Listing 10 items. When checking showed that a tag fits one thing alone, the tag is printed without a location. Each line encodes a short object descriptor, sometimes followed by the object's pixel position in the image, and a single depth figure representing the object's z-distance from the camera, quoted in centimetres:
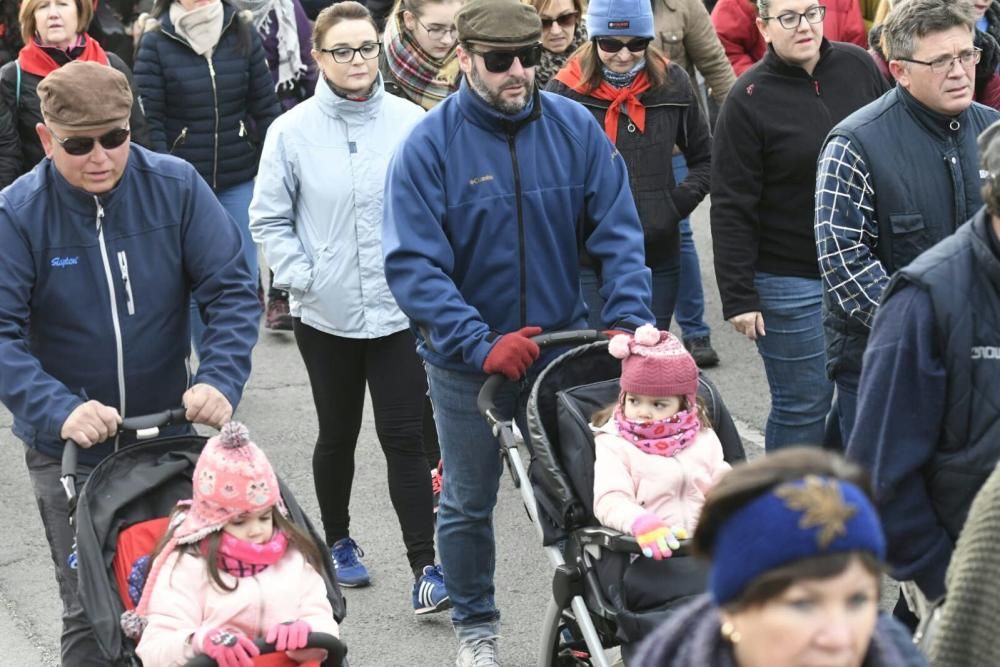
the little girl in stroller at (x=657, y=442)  971
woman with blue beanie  1410
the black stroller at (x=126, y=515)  870
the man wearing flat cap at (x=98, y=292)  970
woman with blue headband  512
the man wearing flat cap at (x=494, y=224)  1083
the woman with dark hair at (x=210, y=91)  1716
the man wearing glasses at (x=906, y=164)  1065
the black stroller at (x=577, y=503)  930
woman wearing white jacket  1299
